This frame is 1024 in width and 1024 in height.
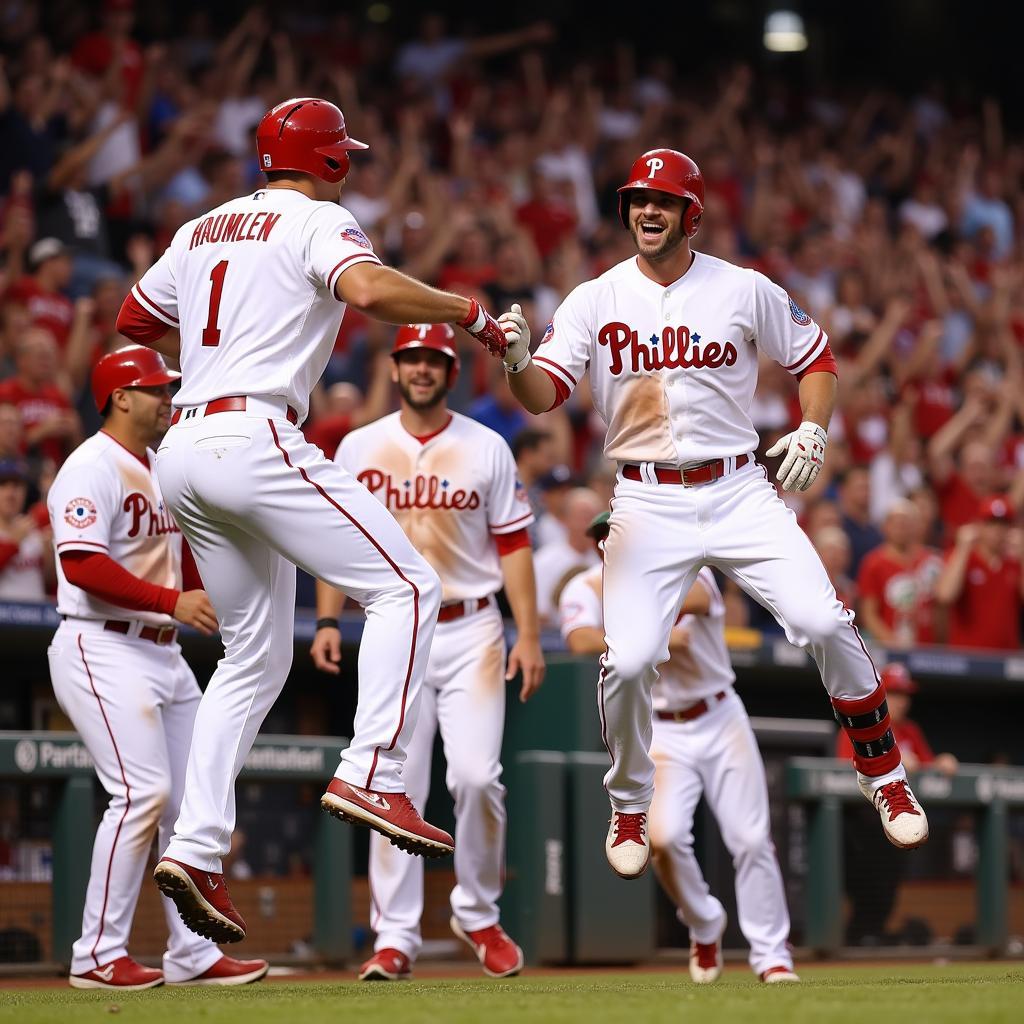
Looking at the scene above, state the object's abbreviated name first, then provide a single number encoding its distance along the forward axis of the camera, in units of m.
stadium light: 40.09
